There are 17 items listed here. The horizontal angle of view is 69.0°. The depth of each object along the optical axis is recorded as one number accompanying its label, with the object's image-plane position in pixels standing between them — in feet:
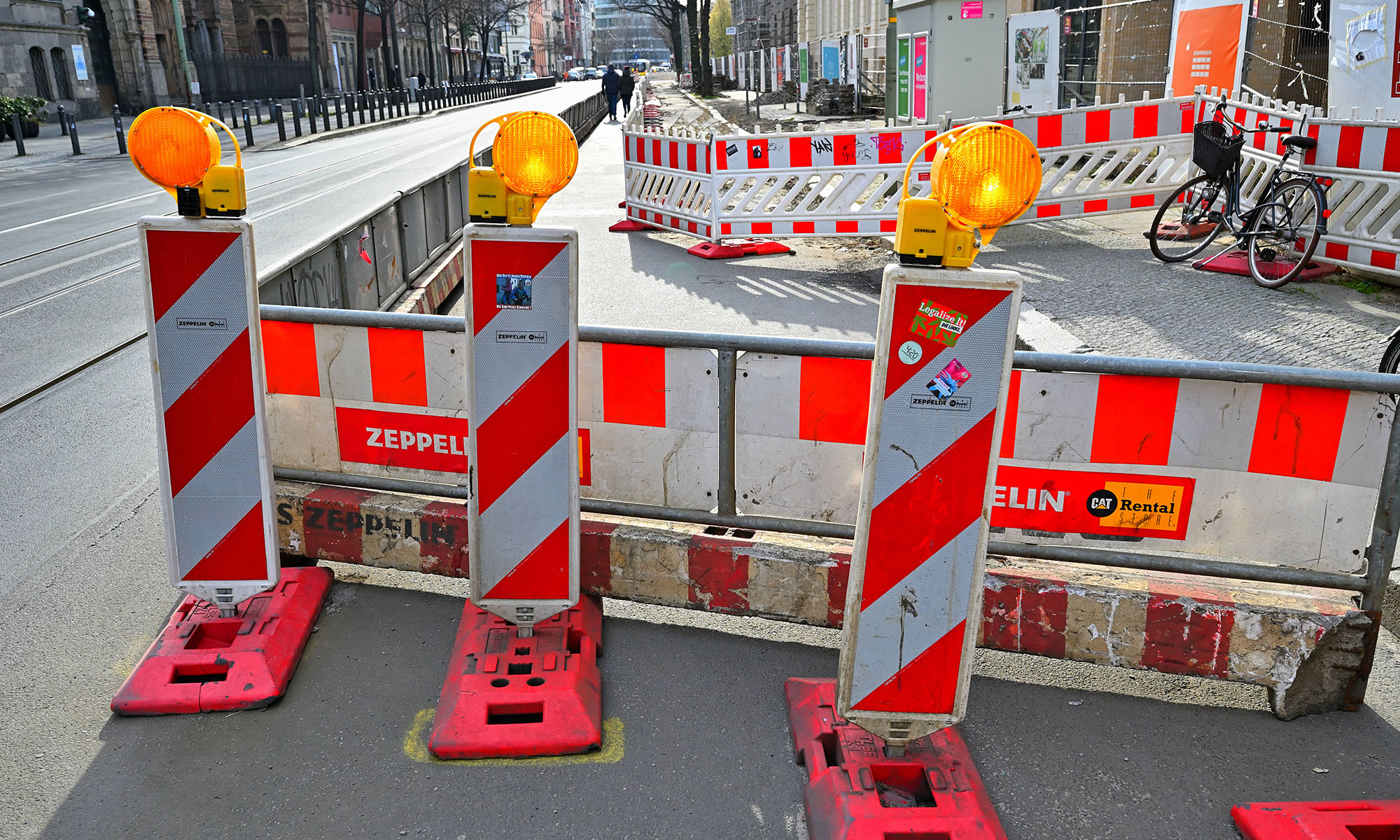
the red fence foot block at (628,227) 47.52
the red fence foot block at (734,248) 40.47
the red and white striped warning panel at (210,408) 11.87
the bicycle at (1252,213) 29.71
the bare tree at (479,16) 306.76
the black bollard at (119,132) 92.53
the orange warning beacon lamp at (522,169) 11.01
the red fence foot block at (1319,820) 9.29
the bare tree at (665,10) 238.89
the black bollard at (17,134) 92.89
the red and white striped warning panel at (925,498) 9.02
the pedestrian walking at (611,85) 135.74
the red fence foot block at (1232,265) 30.77
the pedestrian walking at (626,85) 139.23
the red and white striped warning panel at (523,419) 11.46
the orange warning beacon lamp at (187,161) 11.43
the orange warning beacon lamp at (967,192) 8.64
